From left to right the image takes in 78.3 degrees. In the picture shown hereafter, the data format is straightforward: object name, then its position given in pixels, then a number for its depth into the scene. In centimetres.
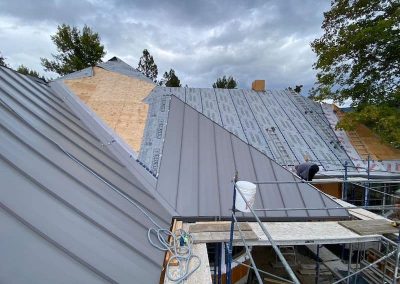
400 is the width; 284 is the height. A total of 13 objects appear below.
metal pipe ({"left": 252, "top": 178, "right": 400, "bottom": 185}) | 479
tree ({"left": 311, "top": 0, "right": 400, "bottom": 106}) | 1245
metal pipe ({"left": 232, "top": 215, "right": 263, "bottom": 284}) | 411
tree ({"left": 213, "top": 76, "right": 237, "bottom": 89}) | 3574
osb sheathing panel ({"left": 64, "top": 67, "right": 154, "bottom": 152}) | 711
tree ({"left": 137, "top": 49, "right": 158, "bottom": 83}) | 3366
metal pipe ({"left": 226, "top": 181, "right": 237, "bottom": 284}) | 411
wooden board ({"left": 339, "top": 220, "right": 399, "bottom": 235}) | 478
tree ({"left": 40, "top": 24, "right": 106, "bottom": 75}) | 2564
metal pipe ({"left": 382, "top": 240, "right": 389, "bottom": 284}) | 644
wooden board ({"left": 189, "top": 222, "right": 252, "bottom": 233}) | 455
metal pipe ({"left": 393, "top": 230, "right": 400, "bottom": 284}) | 389
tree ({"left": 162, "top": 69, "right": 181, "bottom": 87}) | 3453
